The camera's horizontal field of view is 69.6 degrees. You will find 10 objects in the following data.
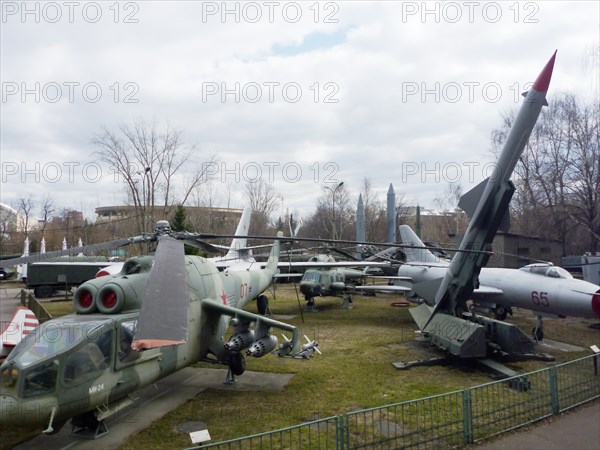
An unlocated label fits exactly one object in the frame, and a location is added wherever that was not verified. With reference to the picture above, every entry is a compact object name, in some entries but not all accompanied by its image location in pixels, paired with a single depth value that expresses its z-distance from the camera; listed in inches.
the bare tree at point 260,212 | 2432.3
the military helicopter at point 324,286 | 898.1
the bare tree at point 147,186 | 1486.2
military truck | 1183.6
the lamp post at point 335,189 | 1956.2
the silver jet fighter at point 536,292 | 512.7
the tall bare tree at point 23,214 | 2628.0
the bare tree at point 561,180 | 1187.9
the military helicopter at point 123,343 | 219.6
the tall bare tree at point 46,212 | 2506.3
